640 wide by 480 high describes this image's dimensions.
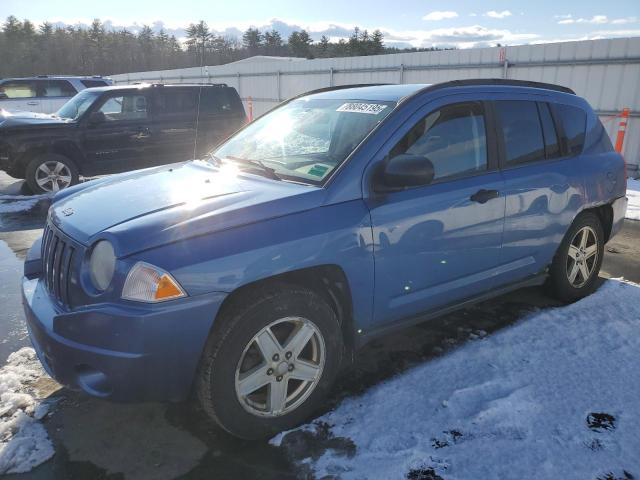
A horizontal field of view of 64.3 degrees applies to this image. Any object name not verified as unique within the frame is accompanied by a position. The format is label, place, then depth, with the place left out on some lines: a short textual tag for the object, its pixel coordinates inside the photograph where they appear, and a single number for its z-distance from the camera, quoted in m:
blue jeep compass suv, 2.27
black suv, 8.44
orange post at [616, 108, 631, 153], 10.32
